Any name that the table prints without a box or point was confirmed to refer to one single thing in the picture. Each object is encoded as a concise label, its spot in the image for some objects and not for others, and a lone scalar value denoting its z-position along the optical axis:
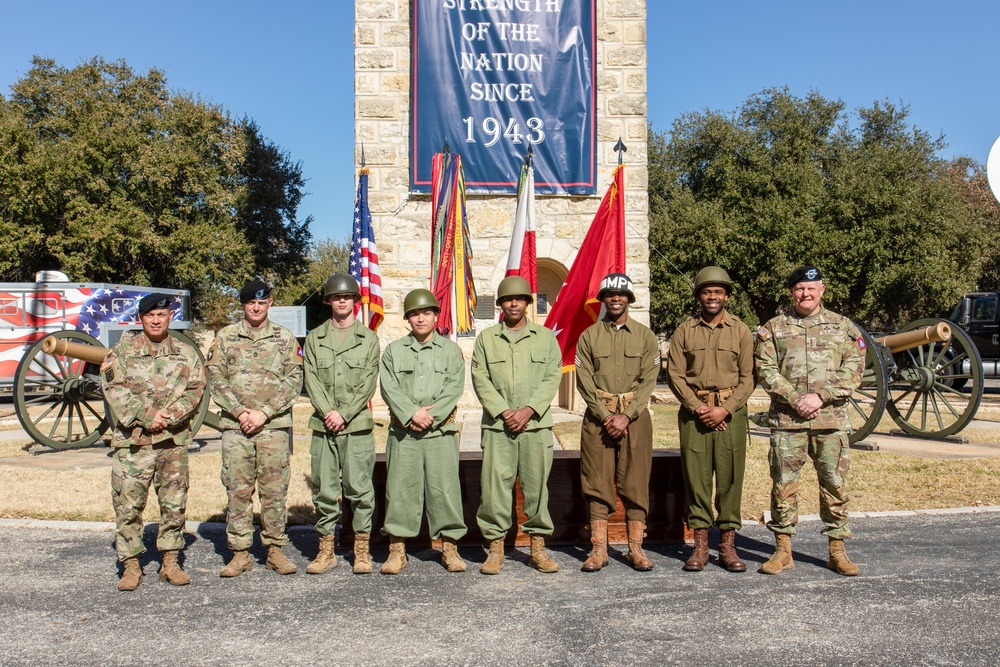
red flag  6.91
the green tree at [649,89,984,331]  22.72
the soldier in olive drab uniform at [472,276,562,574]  5.32
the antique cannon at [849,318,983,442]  9.70
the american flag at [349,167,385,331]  9.32
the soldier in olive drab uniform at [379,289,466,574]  5.34
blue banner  12.39
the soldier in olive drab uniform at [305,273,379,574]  5.32
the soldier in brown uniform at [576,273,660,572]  5.32
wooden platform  5.89
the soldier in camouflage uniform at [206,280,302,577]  5.23
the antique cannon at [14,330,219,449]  9.28
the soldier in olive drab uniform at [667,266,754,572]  5.26
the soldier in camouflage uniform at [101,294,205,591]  5.05
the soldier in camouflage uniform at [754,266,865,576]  5.19
